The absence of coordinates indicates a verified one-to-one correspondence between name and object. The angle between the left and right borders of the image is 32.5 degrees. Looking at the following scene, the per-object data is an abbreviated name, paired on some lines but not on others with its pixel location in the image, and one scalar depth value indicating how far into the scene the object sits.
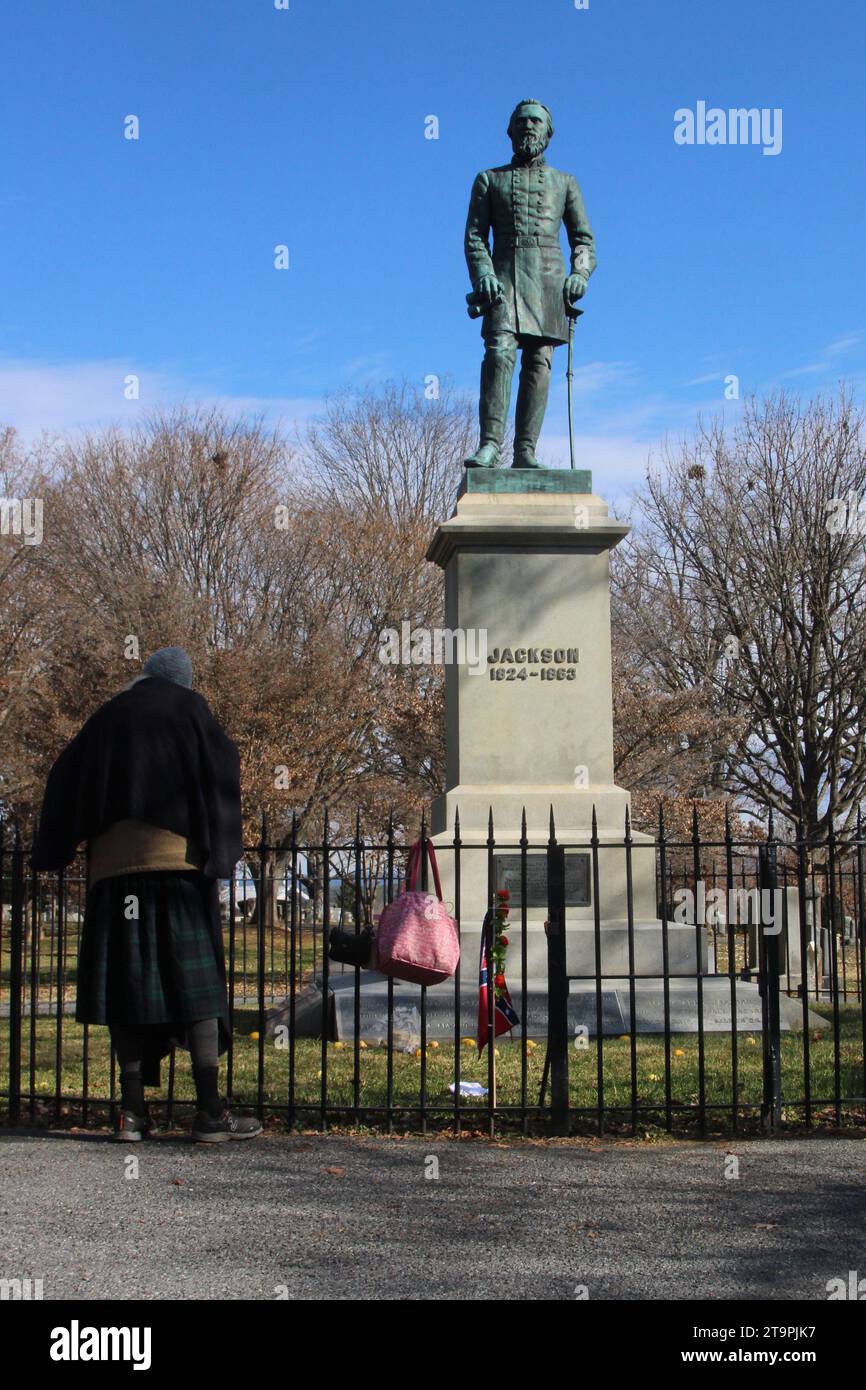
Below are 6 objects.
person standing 6.41
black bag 6.83
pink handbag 6.78
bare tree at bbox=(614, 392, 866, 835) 25.97
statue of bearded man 12.27
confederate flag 7.45
